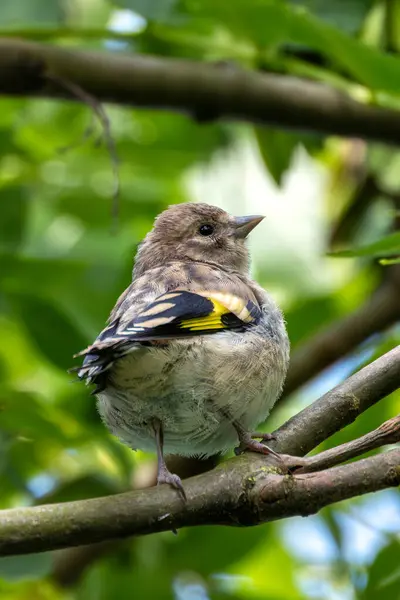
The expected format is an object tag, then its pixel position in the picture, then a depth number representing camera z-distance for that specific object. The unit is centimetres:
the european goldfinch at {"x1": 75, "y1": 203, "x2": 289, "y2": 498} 703
